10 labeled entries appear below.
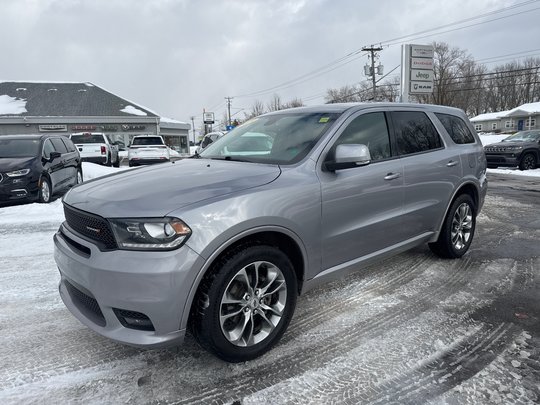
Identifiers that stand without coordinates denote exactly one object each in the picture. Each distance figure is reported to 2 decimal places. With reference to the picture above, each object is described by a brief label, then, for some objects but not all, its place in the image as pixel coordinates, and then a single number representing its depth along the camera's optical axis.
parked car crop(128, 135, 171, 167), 17.05
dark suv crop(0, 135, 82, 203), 7.84
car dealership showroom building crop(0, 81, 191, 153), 32.81
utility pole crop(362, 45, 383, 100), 41.86
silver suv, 2.30
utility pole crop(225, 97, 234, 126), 84.28
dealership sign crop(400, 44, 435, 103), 14.65
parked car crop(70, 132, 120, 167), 16.86
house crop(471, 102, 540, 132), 54.44
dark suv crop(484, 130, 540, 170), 15.30
